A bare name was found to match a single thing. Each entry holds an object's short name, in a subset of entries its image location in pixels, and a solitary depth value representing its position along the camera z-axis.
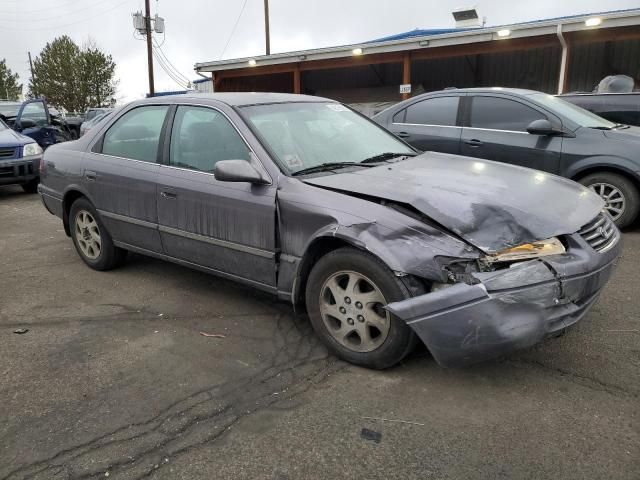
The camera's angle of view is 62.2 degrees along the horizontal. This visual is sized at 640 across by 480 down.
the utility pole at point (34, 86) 43.09
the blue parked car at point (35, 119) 11.21
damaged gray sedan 2.59
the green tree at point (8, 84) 49.50
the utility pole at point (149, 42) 25.55
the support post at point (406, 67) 15.74
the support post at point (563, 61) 12.96
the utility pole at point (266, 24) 27.92
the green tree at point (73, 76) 40.53
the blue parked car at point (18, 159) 8.91
